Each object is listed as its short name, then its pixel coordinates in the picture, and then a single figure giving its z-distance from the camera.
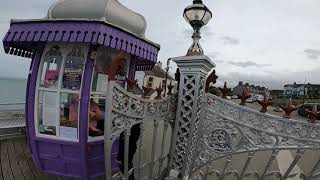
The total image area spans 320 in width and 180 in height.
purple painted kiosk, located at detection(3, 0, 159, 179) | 2.42
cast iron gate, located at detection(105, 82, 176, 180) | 1.97
